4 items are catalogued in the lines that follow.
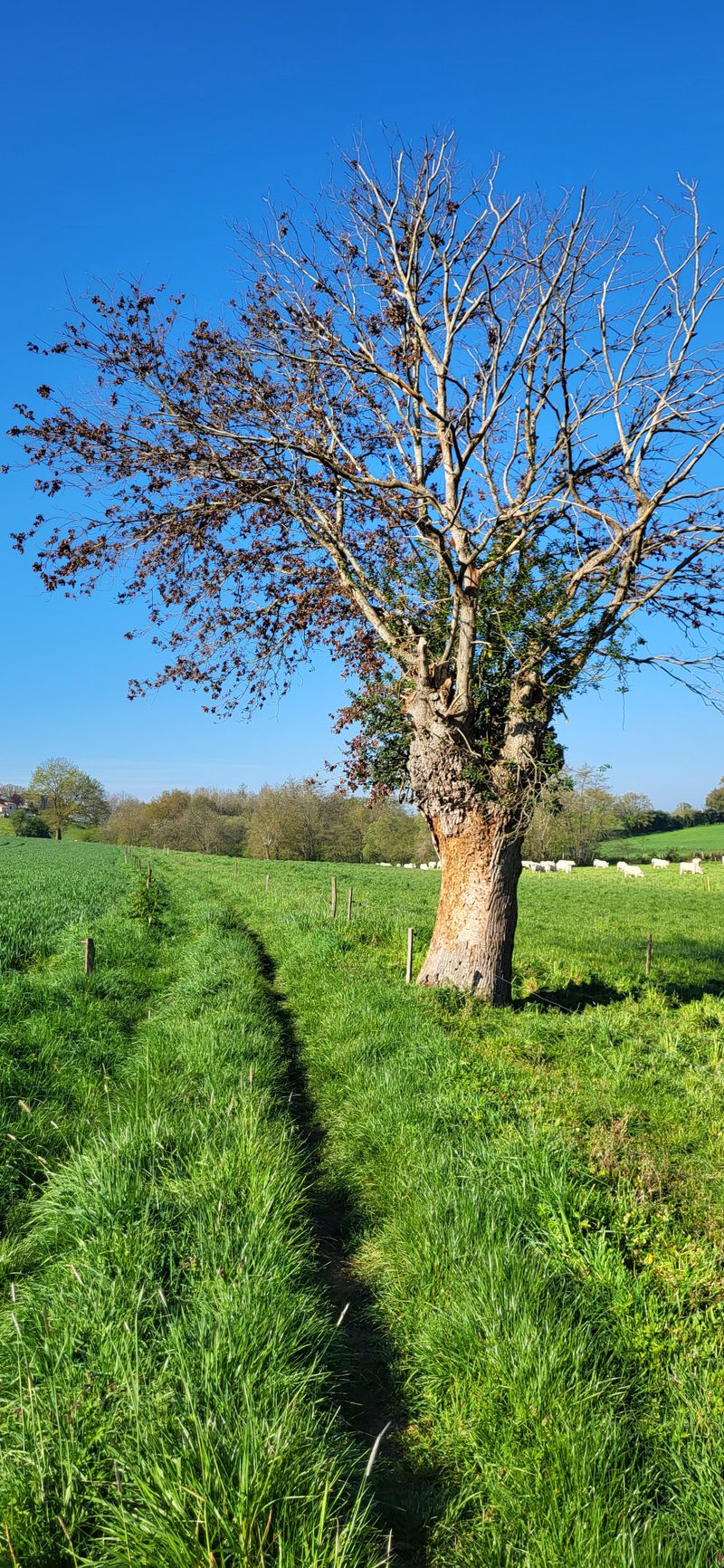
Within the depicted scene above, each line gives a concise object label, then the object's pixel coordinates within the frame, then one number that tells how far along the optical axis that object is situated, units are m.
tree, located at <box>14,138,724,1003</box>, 10.37
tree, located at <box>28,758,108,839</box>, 114.94
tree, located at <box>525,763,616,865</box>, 70.69
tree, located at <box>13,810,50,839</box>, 109.12
